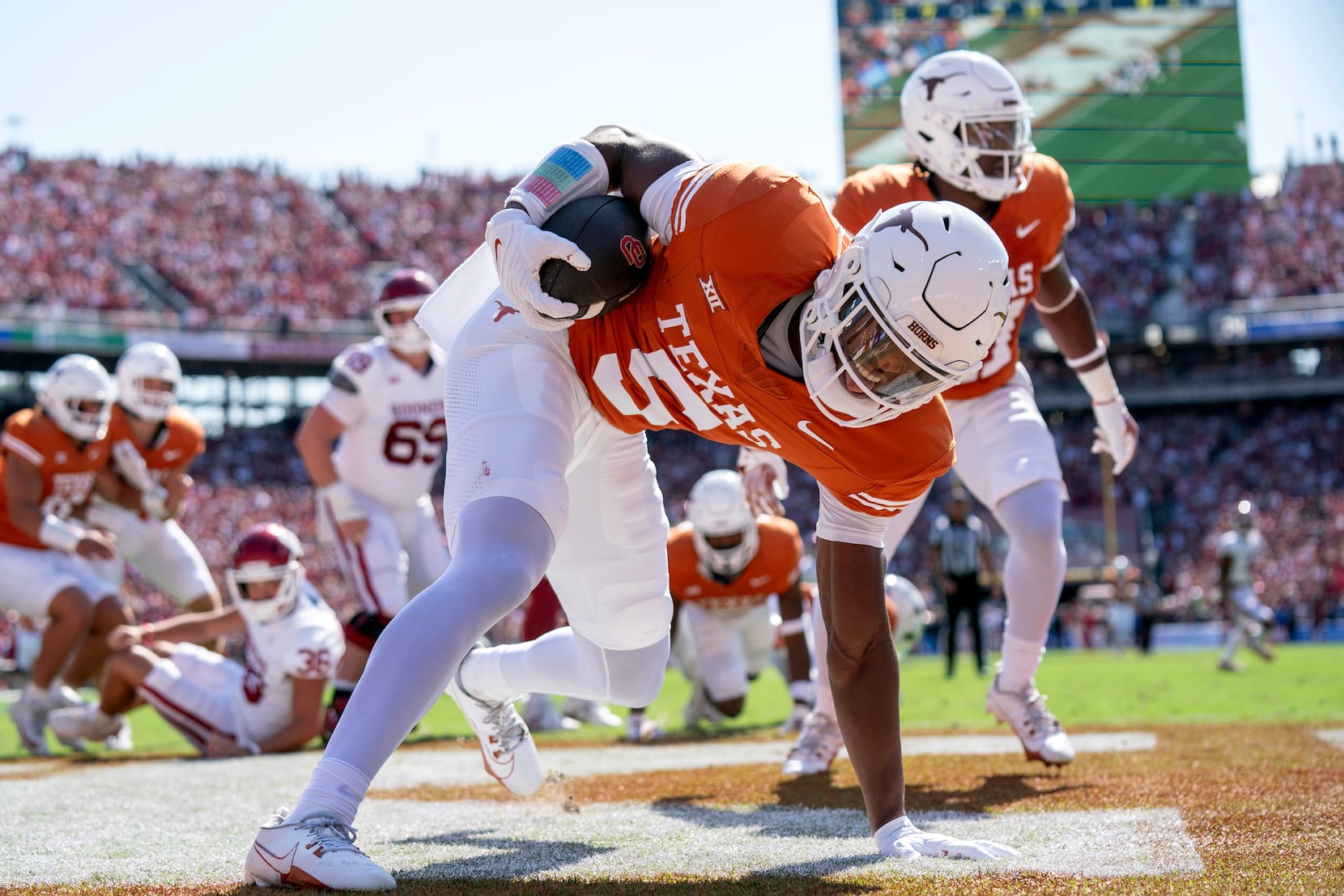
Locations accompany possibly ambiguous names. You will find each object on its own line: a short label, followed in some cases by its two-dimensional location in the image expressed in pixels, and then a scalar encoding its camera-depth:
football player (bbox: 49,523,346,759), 7.00
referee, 15.03
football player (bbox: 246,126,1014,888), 2.74
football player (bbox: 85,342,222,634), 8.98
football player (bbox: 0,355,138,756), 8.02
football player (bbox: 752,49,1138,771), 4.73
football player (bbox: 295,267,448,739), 7.62
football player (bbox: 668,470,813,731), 8.15
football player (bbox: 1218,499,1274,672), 15.55
